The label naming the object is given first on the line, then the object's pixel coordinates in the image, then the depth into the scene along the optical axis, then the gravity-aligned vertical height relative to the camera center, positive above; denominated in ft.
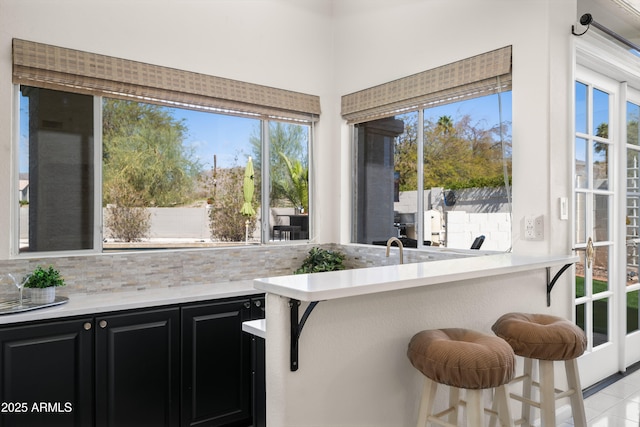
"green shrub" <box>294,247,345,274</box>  11.91 -1.30
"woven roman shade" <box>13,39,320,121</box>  8.58 +2.94
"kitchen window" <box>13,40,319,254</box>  8.84 +1.28
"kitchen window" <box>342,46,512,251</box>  9.43 +1.44
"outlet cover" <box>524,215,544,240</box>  8.33 -0.24
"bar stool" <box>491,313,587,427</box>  6.36 -1.93
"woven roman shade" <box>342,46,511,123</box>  9.10 +2.97
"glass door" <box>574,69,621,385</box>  9.86 -0.16
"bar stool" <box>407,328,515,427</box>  5.11 -1.78
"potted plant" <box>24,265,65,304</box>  7.75 -1.24
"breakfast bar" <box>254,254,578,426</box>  5.01 -1.53
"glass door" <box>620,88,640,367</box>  11.44 -0.31
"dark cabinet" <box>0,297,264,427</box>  7.04 -2.73
